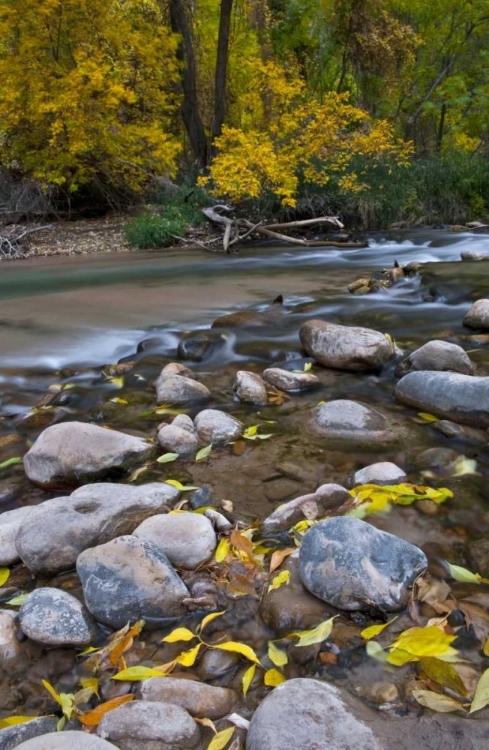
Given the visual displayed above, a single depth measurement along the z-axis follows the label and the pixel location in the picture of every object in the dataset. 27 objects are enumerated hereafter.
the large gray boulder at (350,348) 3.96
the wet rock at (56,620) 1.70
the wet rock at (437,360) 3.71
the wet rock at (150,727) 1.33
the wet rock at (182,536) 2.01
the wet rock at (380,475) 2.49
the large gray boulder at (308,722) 1.24
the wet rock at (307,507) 2.21
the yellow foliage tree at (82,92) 12.43
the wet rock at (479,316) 4.73
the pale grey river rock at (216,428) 3.04
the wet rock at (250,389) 3.61
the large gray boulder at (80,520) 2.03
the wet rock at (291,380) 3.80
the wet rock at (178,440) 2.97
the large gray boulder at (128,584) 1.77
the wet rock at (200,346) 4.60
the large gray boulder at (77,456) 2.66
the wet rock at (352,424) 2.97
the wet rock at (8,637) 1.70
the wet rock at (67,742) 1.24
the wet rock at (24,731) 1.36
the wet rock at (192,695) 1.44
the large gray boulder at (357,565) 1.71
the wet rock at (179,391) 3.67
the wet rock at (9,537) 2.11
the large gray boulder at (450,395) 3.01
